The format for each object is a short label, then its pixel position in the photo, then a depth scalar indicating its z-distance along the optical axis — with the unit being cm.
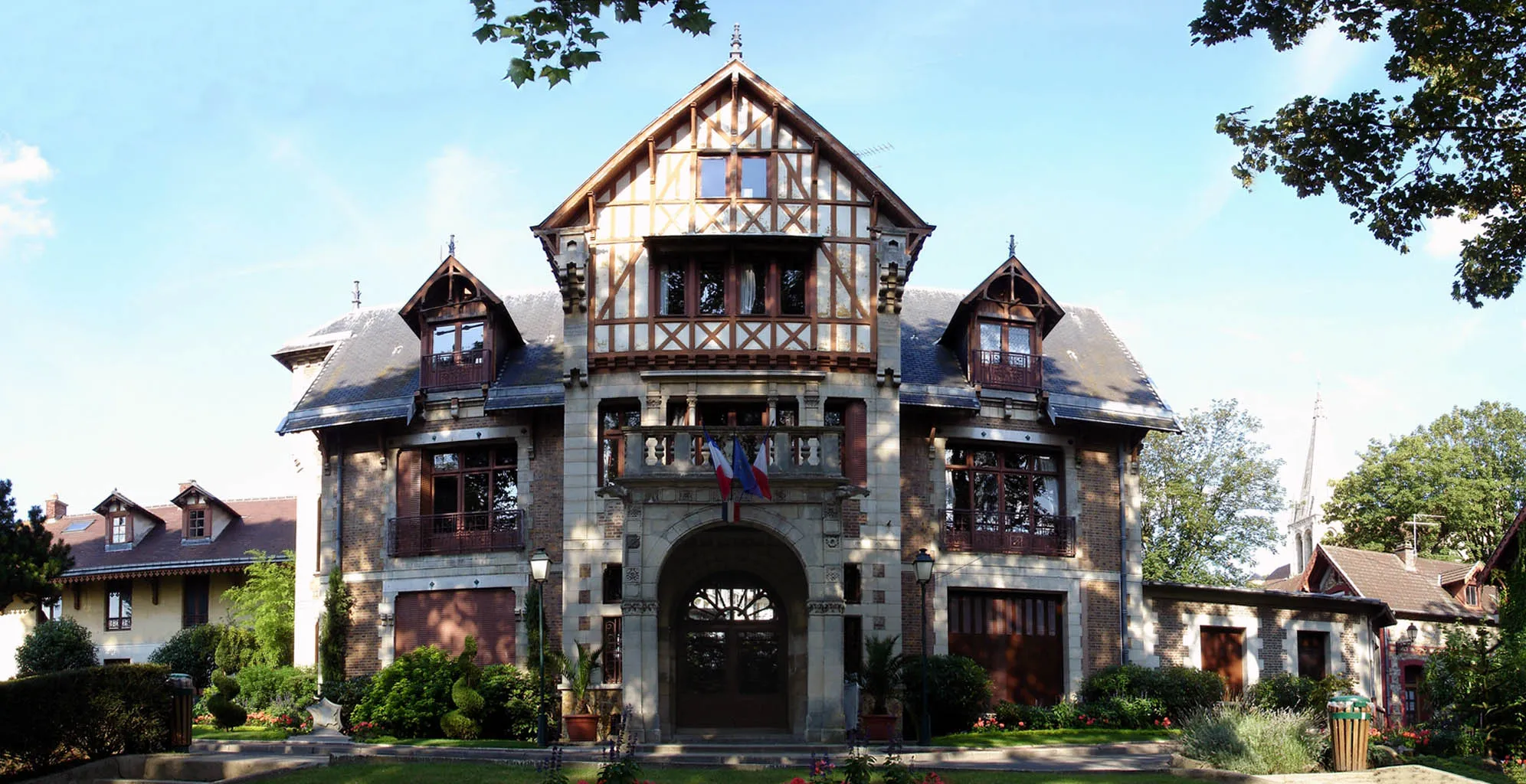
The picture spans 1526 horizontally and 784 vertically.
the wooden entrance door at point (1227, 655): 3216
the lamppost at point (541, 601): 2408
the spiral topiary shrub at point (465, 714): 2606
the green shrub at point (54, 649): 3822
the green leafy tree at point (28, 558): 1936
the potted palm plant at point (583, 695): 2548
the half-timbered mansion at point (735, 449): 2569
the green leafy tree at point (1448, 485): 5228
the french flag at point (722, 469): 2395
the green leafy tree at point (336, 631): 3005
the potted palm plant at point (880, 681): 2502
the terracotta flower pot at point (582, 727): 2547
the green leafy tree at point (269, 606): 3312
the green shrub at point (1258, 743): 1811
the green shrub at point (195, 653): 3669
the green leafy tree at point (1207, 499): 4834
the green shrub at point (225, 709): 2852
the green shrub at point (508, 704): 2666
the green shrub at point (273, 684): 3014
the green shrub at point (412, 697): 2675
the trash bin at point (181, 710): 2070
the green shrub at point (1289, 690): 2686
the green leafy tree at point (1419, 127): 1672
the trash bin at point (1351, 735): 1808
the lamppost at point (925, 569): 2439
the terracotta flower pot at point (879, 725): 2492
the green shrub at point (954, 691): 2641
